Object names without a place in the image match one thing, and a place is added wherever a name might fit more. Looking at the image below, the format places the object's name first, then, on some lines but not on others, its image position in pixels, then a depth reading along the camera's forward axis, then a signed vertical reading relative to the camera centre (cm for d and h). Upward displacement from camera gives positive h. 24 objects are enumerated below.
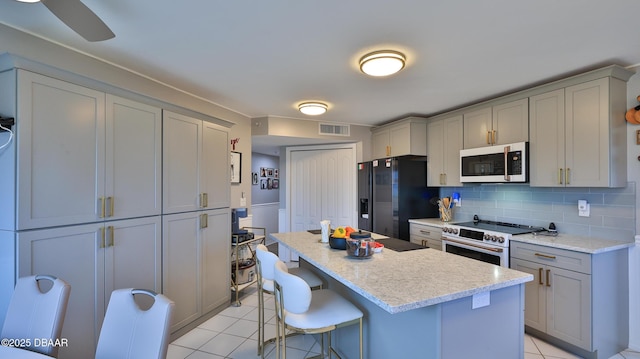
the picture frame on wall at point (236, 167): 383 +19
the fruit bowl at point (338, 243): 212 -45
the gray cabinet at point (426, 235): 352 -68
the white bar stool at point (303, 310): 153 -77
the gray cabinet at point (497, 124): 291 +61
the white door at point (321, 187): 466 -9
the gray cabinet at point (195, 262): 254 -77
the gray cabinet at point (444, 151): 362 +40
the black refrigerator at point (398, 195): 388 -19
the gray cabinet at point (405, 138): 397 +62
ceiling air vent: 438 +79
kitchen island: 132 -60
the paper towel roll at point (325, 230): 238 -40
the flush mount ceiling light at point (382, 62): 212 +89
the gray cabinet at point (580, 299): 222 -95
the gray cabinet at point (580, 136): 233 +39
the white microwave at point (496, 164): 285 +19
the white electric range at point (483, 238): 275 -59
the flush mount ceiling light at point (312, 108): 331 +85
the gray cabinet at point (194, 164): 253 +16
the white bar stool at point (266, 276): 198 -76
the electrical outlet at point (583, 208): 265 -25
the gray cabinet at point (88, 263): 173 -54
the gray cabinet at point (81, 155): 168 +18
